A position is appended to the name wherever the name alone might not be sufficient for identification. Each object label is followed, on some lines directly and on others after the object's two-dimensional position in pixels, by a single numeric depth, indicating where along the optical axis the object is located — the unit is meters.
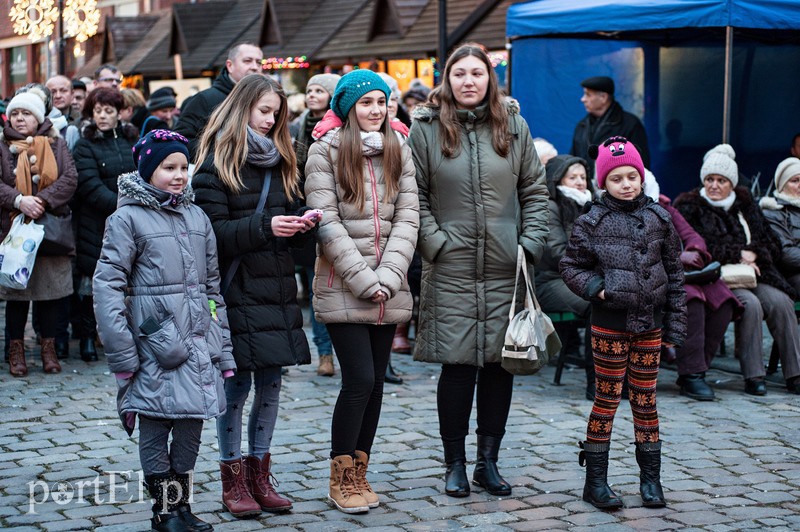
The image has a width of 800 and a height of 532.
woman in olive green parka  5.64
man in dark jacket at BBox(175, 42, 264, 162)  7.43
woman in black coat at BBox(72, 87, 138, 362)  8.99
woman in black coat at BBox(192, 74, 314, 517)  5.26
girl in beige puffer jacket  5.34
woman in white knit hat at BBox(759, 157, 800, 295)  8.74
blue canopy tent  12.13
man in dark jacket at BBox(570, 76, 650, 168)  10.41
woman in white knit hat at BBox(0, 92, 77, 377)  8.70
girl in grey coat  4.86
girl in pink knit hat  5.56
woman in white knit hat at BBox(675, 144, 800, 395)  8.32
